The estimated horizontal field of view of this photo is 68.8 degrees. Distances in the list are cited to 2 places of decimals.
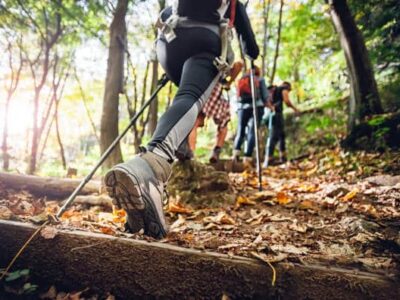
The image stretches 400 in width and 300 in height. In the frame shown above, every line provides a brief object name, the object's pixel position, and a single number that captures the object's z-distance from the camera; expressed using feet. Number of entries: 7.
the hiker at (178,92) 4.68
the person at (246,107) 21.17
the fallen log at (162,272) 3.55
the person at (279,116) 25.55
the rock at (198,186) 9.63
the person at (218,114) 14.64
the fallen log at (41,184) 9.98
